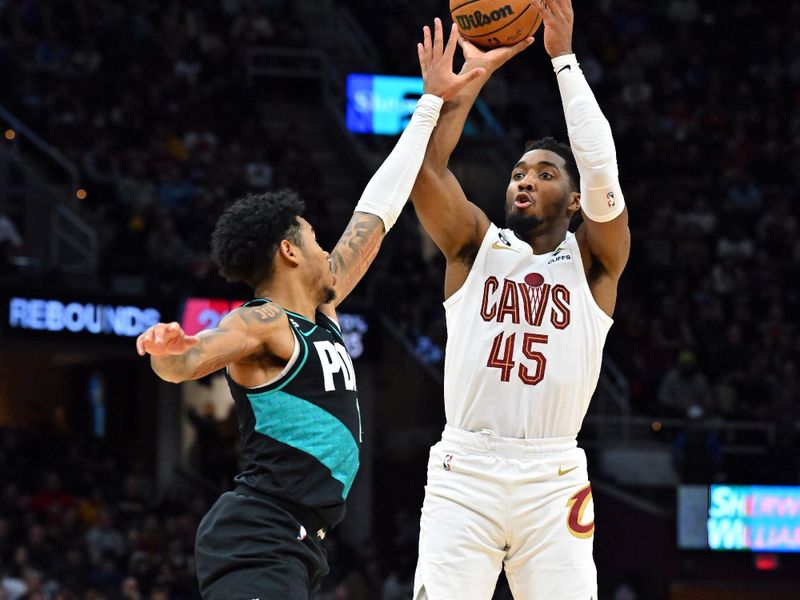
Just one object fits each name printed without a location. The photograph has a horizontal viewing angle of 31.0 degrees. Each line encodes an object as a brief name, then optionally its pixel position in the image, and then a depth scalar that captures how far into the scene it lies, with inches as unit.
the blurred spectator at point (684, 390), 681.6
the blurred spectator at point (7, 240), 594.5
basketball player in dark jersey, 180.9
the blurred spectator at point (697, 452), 638.5
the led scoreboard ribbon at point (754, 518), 645.9
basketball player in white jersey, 208.2
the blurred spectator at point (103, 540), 562.4
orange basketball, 232.4
